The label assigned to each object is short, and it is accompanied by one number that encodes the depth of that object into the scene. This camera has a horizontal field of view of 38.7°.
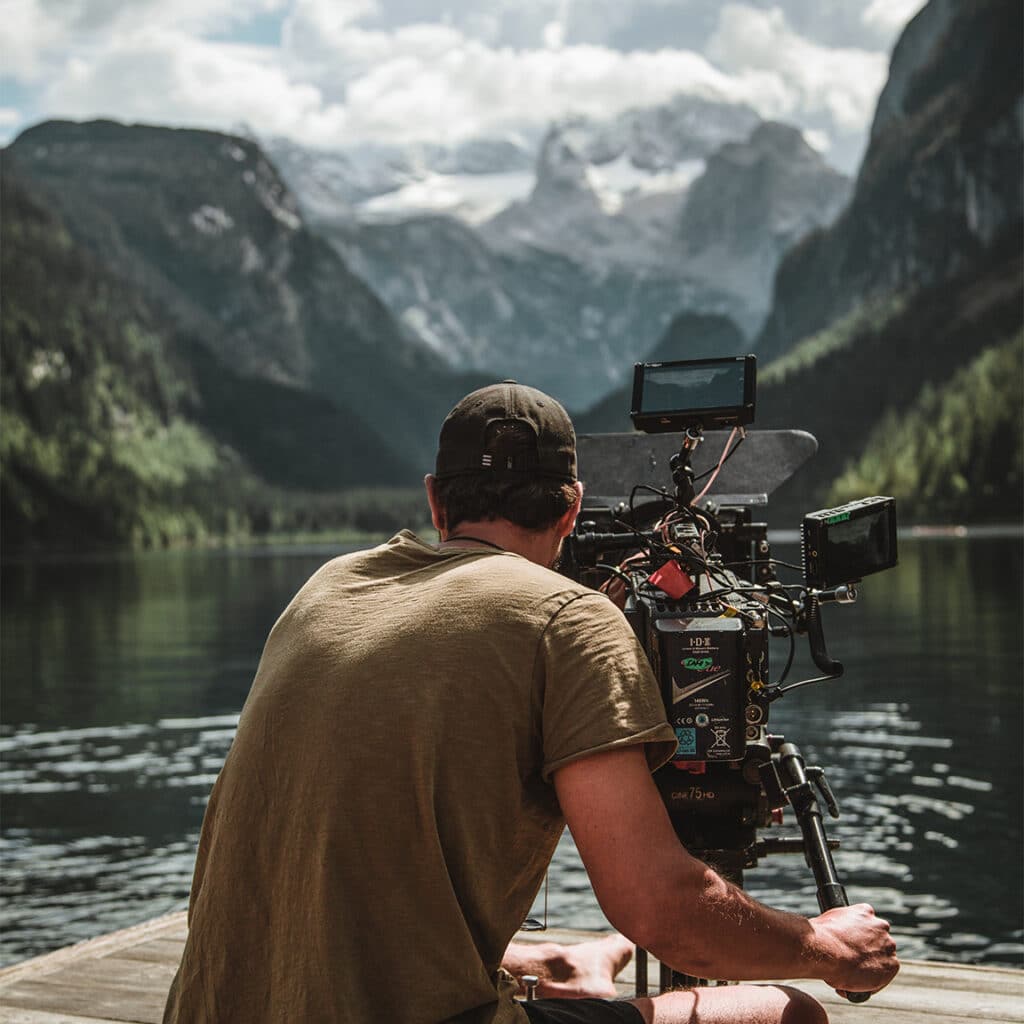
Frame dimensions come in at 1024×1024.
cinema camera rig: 2.75
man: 2.24
